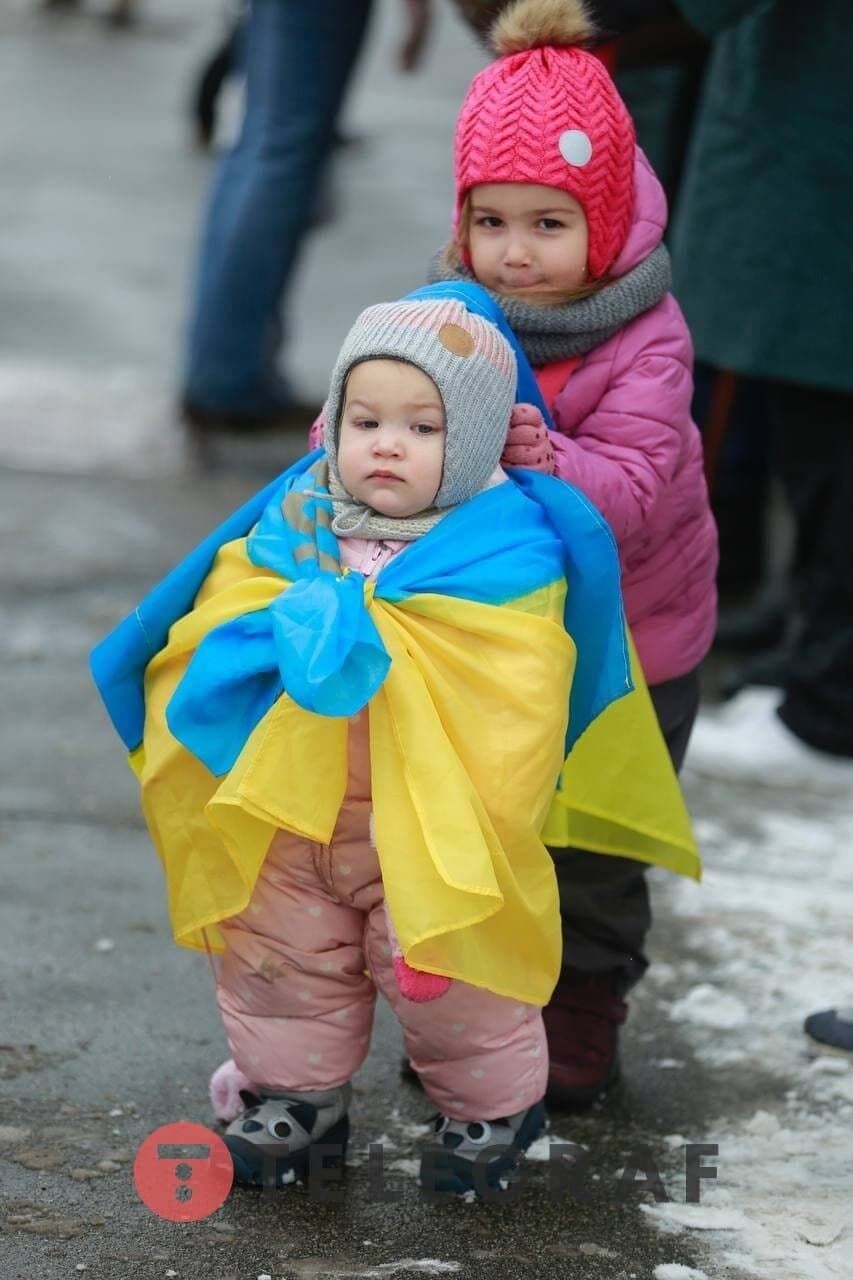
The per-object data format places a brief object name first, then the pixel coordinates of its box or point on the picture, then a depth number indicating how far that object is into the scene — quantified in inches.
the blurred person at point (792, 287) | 340.5
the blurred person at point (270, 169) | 464.1
